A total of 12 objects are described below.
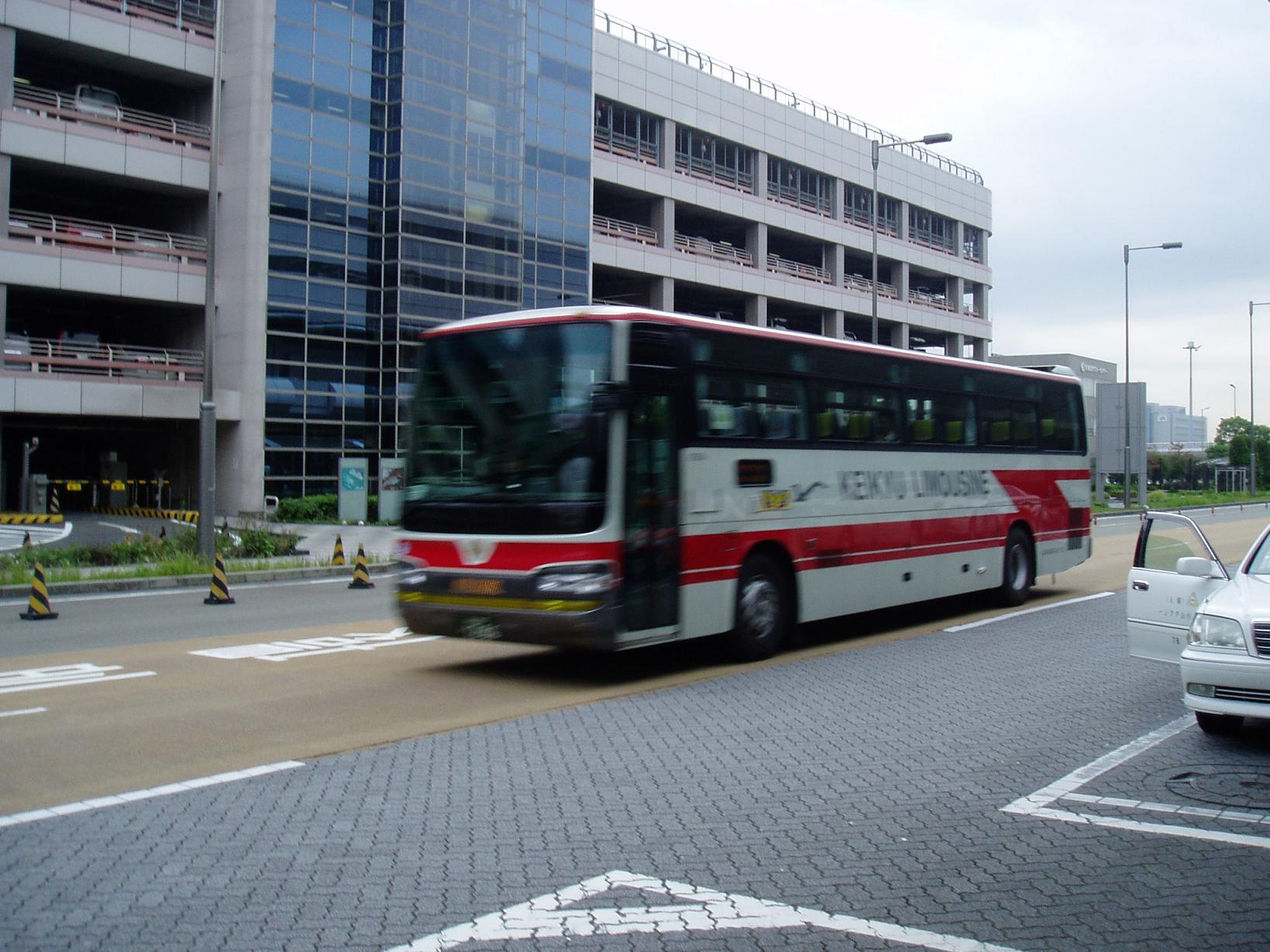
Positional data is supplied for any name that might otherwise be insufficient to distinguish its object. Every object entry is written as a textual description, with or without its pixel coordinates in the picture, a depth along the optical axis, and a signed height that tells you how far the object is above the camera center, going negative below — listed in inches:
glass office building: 1599.4 +384.4
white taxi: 301.4 -34.9
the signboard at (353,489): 1433.3 -4.2
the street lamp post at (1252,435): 2750.2 +140.1
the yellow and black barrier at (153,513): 1436.1 -38.1
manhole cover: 264.5 -66.9
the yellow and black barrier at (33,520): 1256.8 -38.6
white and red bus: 404.8 +2.0
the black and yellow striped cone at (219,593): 693.3 -62.1
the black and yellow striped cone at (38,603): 620.1 -61.0
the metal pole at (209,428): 862.5 +40.3
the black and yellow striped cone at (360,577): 795.4 -59.9
